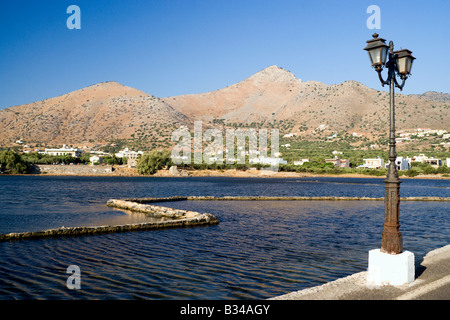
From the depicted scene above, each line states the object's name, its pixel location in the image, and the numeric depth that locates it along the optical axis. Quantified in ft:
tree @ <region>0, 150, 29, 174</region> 348.79
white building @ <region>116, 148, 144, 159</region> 437.87
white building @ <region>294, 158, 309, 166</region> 432.87
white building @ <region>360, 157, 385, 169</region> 393.91
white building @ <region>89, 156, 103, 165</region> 415.40
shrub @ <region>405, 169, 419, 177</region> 364.99
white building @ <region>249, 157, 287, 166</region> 425.28
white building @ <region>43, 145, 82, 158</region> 462.80
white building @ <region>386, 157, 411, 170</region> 378.53
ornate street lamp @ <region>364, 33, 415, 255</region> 27.43
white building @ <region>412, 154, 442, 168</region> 384.88
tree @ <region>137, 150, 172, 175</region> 372.79
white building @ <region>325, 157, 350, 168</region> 411.54
